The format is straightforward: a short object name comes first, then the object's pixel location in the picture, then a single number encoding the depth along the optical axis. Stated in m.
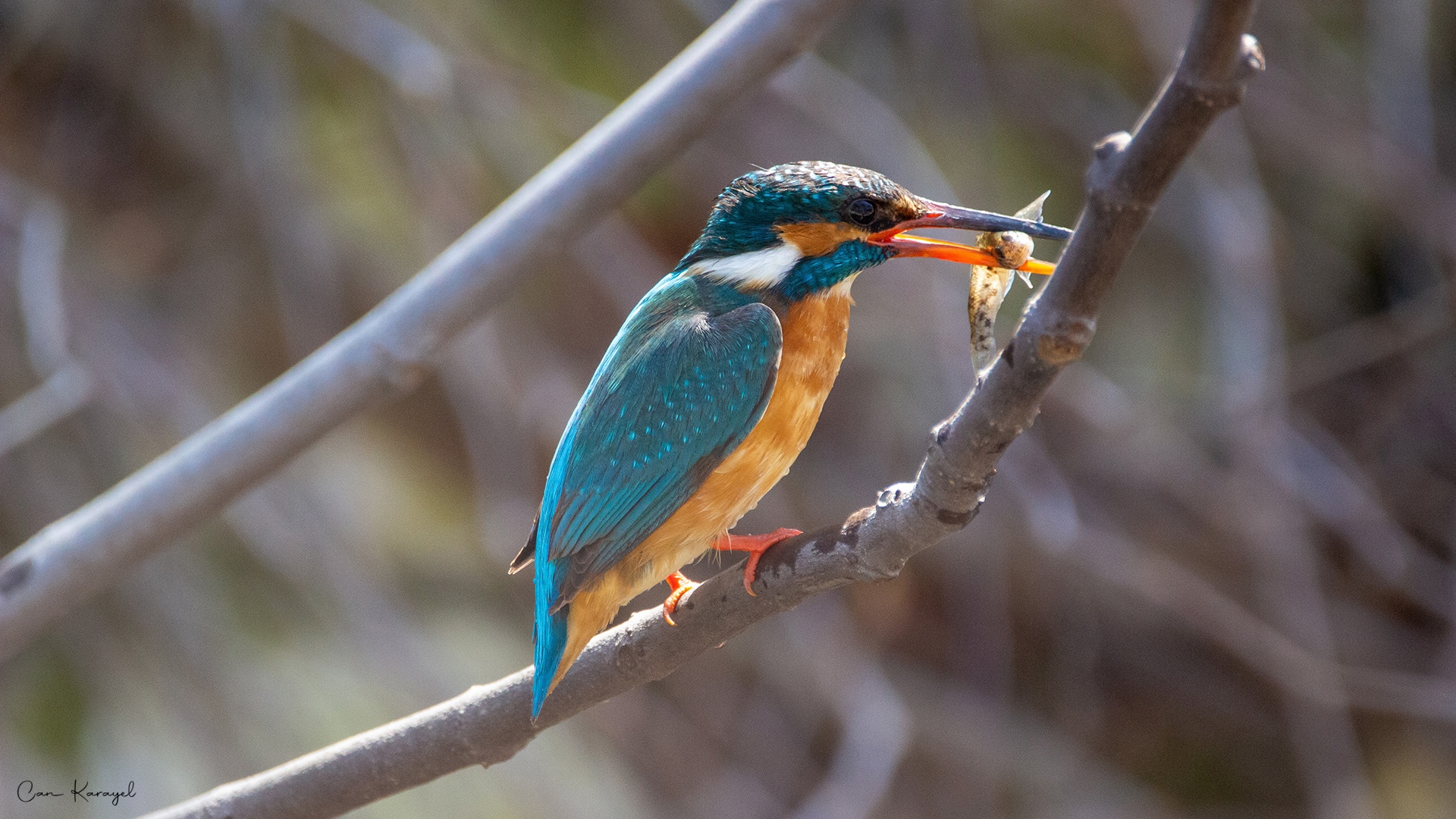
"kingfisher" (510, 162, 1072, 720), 5.07
